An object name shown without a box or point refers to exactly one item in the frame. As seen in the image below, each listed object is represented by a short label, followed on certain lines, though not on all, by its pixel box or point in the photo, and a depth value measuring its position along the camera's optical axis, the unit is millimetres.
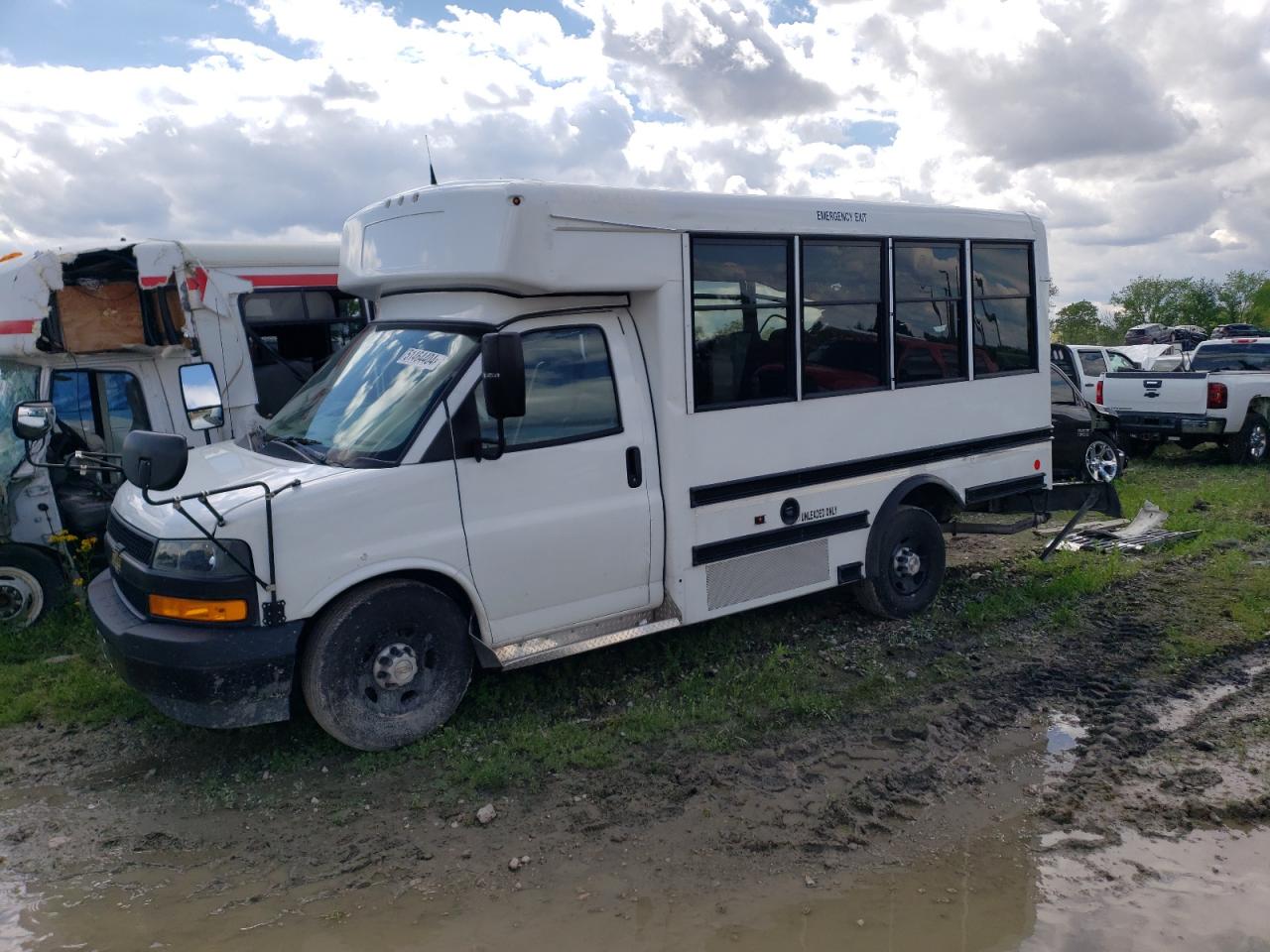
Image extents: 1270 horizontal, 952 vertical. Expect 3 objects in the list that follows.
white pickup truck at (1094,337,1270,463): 14328
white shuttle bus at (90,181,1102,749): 4910
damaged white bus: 7430
